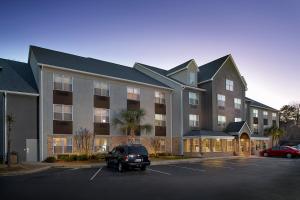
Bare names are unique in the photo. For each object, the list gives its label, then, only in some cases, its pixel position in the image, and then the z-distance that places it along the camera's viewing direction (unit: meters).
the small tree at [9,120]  15.65
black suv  15.05
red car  27.53
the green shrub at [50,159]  19.65
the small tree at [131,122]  24.15
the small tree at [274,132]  38.80
